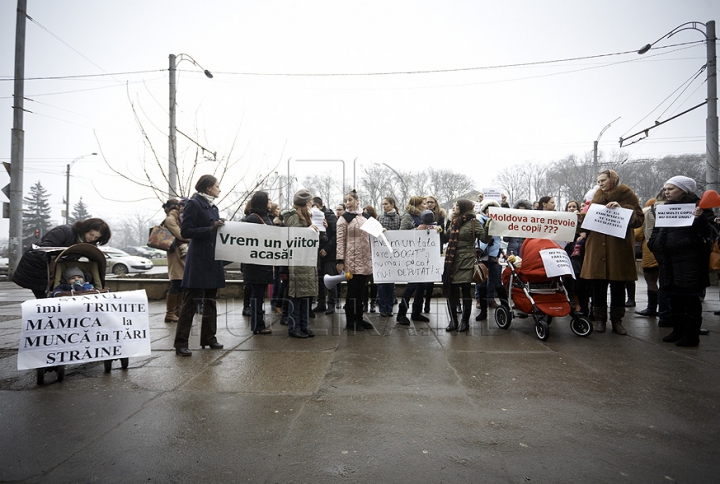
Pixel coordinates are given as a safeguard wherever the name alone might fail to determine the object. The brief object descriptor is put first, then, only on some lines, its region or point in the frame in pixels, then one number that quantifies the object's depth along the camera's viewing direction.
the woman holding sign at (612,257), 6.12
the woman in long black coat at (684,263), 5.45
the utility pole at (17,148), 14.09
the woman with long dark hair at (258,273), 6.18
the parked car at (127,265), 24.05
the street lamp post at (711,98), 12.02
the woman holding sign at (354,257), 6.48
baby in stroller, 4.41
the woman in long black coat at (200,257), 5.12
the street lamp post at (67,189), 43.63
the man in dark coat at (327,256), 7.90
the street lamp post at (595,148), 23.86
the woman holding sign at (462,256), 6.44
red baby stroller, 5.95
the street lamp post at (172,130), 10.32
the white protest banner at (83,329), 4.11
